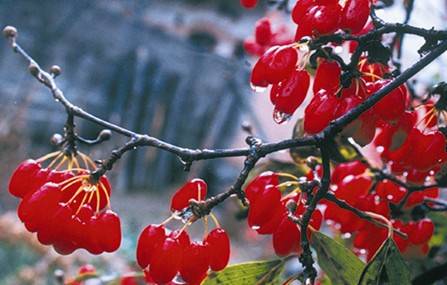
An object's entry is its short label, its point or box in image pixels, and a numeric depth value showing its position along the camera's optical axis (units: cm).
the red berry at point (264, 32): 76
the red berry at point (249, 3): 71
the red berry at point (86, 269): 76
